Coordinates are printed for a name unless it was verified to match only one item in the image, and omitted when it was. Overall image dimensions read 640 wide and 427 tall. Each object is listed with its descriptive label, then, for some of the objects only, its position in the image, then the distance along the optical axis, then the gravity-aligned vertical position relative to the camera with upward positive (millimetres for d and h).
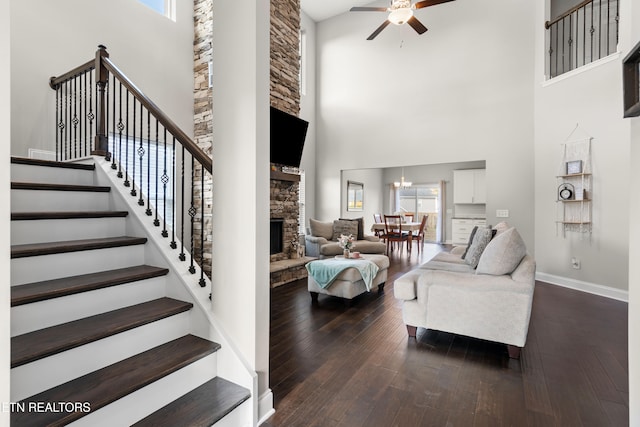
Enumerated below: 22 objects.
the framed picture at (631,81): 1364 +574
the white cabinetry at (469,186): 9383 +586
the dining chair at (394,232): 7973 -679
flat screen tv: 5145 +1191
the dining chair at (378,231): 8570 -705
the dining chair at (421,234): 8258 -763
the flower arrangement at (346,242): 4434 -516
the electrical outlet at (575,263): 4600 -857
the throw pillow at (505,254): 2678 -425
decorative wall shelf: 4438 +229
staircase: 1314 -601
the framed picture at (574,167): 4512 +550
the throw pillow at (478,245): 3629 -475
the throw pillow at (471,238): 4236 -457
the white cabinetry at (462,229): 9594 -738
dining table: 8117 -559
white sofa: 2479 -770
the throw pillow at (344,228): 7036 -501
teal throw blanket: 3842 -793
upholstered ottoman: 3815 -984
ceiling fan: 4434 +2805
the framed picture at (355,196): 9023 +289
